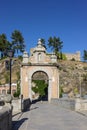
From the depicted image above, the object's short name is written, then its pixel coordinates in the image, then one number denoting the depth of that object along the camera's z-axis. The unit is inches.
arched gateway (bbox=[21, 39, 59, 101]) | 775.0
